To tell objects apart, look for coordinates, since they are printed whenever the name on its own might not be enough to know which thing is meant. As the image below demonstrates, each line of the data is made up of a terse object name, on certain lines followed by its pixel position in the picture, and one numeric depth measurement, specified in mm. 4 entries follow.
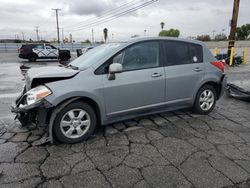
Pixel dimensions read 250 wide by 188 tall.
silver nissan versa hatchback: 2971
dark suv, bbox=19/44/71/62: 17702
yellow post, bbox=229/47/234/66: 13473
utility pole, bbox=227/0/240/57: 13027
